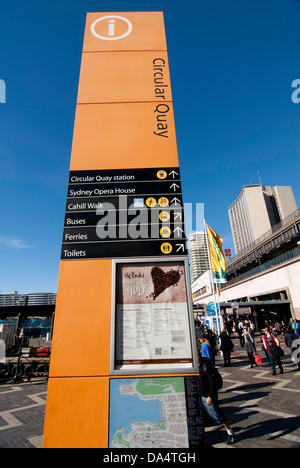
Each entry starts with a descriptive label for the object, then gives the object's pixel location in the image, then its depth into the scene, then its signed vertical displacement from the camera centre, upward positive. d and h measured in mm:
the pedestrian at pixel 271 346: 9984 -1257
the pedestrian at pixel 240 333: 19359 -1478
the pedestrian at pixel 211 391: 4535 -1380
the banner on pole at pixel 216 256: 14492 +3746
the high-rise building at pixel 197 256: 191300 +50146
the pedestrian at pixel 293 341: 10430 -1254
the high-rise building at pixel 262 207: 119438 +54405
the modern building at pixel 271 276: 28047 +5552
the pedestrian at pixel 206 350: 5785 -754
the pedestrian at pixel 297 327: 14328 -762
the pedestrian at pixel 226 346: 11922 -1406
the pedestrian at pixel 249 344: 11531 -1319
